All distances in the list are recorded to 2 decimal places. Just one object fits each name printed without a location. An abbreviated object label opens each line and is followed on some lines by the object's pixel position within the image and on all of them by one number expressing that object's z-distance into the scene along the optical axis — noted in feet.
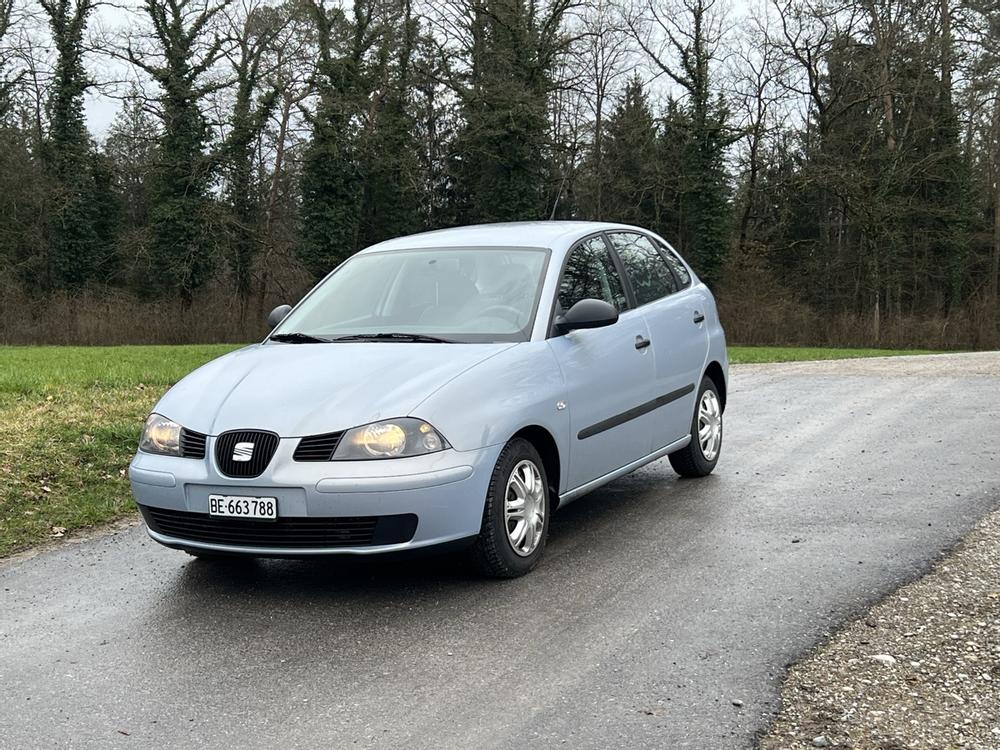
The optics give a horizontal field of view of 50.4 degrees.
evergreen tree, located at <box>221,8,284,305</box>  143.74
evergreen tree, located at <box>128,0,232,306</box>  142.41
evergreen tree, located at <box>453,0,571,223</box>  145.91
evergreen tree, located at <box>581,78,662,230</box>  154.81
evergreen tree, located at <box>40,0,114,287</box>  138.21
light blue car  15.42
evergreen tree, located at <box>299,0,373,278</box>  144.46
